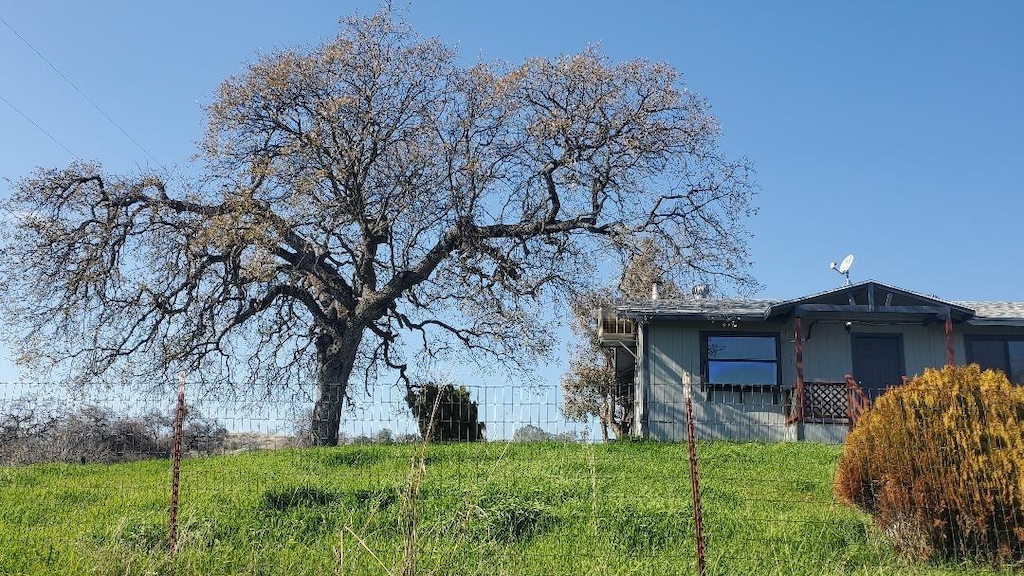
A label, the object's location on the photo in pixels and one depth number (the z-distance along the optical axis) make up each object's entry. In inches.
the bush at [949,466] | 369.1
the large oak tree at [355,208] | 887.1
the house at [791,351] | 848.9
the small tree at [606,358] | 977.5
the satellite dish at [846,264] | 965.8
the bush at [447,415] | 719.7
